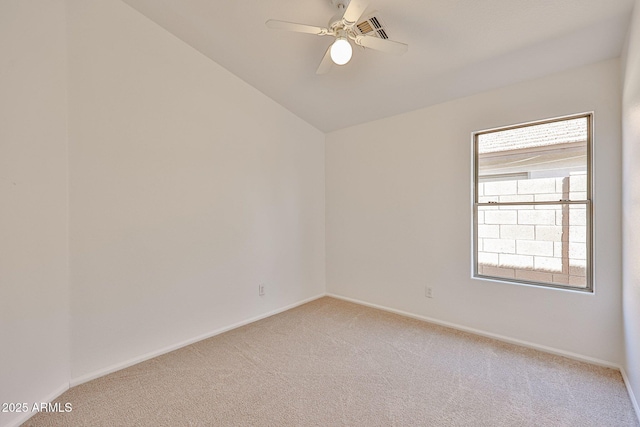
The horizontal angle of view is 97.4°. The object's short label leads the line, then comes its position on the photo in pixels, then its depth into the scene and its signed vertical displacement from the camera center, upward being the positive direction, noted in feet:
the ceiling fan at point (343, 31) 5.89 +3.99
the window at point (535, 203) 7.93 +0.17
